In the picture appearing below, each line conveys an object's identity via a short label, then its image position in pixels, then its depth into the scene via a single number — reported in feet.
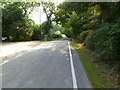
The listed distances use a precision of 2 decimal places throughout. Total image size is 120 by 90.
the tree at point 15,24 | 87.74
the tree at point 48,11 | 108.88
